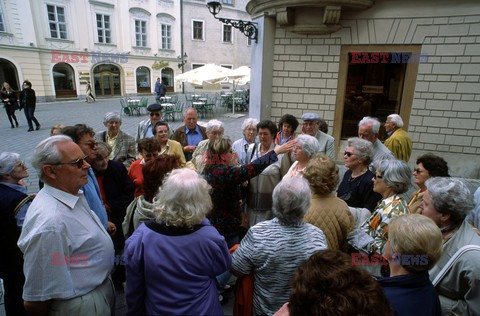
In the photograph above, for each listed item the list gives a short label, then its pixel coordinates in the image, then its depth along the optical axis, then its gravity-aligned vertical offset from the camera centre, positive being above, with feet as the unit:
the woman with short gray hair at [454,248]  5.15 -2.86
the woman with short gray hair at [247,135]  13.53 -2.17
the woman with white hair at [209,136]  9.92 -2.06
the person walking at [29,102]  34.76 -2.07
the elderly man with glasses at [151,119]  15.13 -1.66
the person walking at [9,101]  37.15 -2.14
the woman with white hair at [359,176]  9.20 -2.75
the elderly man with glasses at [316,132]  13.62 -1.91
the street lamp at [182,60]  100.49 +9.90
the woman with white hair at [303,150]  9.82 -1.99
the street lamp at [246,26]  24.48 +5.47
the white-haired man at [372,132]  12.50 -1.70
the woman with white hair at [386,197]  6.87 -2.64
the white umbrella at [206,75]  48.93 +2.38
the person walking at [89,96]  72.62 -2.42
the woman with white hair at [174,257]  5.06 -2.95
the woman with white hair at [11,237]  6.64 -3.51
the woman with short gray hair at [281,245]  5.65 -3.01
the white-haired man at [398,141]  14.74 -2.39
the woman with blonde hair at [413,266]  4.44 -2.76
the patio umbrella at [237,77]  50.31 +2.30
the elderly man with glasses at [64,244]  4.95 -2.84
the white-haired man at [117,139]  13.26 -2.43
